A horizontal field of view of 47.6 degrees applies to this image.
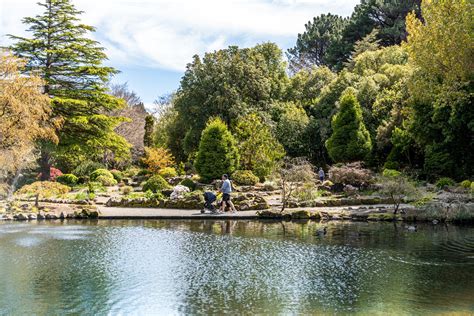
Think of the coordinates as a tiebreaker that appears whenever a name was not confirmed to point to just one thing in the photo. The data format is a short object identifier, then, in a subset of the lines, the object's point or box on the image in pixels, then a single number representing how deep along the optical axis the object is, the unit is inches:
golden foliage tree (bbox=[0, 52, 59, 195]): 839.1
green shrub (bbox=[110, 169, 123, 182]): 1428.4
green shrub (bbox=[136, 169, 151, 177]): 1438.2
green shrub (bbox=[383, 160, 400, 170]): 1194.0
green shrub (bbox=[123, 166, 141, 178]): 1547.5
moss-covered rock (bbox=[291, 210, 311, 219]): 827.4
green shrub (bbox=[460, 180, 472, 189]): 979.9
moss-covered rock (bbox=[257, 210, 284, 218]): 825.5
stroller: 858.1
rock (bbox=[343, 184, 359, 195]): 984.7
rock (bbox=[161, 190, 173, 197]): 1029.8
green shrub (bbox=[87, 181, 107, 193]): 1104.5
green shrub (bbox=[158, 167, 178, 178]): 1379.2
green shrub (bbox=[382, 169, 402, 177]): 1047.5
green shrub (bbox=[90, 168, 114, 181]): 1353.3
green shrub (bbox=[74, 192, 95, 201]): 1003.3
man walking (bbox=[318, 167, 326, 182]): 1184.2
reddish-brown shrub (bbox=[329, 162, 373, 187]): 1002.1
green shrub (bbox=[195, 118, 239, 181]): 1176.2
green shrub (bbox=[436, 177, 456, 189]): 1015.9
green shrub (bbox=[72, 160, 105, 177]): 1513.3
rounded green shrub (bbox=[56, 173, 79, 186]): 1337.4
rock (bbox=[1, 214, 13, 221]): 824.4
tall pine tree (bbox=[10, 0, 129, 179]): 1226.0
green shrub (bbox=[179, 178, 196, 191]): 1121.6
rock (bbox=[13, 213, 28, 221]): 828.0
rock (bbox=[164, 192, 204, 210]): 920.3
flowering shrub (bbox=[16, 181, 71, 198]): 855.7
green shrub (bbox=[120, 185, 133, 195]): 1144.8
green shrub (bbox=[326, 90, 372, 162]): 1256.2
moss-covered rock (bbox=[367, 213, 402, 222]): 789.9
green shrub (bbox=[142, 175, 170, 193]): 1119.6
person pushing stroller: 852.0
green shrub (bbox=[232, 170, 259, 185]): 1139.9
